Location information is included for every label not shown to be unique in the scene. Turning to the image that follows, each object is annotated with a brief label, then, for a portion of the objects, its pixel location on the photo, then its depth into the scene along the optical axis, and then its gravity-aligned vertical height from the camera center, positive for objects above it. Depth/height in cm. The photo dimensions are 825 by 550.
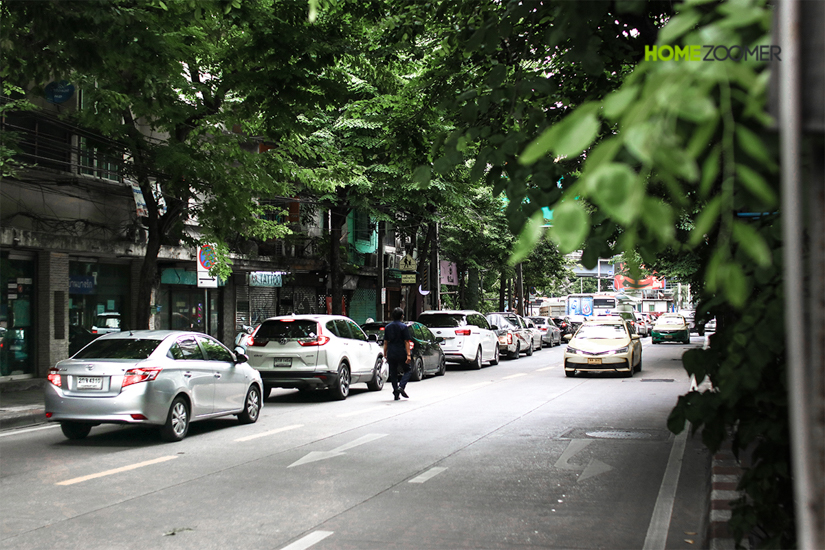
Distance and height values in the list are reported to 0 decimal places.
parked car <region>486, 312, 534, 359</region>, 3075 -147
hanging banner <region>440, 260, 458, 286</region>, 3997 +135
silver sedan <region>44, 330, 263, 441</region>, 1040 -110
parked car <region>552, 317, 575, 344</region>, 4950 -180
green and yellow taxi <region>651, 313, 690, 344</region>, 4131 -179
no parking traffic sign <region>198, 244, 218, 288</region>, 1955 +90
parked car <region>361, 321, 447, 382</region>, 2084 -141
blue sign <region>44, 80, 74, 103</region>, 1838 +501
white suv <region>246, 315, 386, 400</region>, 1560 -105
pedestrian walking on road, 1577 -101
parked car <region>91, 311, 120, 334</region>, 2209 -53
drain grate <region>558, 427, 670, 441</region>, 1127 -201
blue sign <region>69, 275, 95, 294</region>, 2111 +56
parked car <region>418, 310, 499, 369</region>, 2491 -110
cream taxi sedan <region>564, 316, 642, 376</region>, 2139 -145
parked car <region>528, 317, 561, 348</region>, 4200 -181
